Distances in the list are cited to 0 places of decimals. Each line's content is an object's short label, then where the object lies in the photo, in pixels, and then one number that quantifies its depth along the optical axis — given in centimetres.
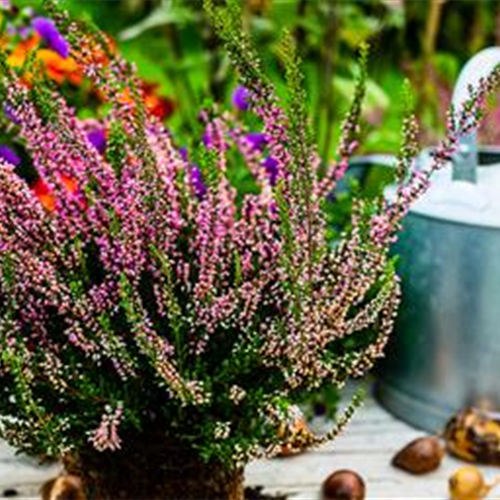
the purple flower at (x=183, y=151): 77
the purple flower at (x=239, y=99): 82
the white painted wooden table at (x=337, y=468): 75
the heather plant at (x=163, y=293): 60
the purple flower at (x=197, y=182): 69
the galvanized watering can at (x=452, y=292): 77
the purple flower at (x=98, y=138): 77
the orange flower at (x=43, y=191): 81
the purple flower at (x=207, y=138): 66
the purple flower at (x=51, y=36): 82
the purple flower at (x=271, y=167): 76
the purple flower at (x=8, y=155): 73
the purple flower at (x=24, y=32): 86
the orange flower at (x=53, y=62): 84
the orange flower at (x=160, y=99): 97
